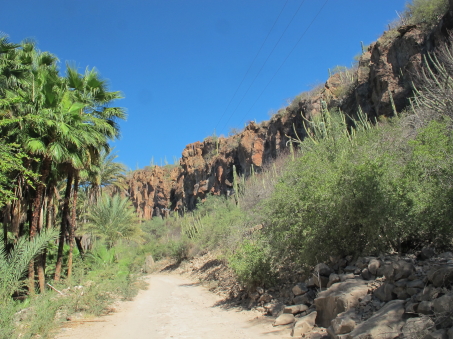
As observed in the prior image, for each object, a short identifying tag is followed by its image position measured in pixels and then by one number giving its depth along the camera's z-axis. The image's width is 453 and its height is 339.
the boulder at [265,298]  9.84
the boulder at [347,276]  6.97
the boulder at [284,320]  7.53
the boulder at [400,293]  5.33
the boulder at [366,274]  6.62
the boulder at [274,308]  8.84
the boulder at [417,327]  4.13
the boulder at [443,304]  4.07
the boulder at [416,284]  5.19
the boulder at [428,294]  4.63
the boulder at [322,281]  7.71
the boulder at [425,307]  4.43
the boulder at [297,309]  7.71
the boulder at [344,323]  5.29
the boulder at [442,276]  4.79
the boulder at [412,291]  5.14
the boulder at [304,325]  6.56
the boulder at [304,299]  7.90
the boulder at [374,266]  6.52
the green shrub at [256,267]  10.46
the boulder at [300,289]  8.16
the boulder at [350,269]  7.21
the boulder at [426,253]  6.40
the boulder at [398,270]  5.66
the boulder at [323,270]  7.85
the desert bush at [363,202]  6.47
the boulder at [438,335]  3.81
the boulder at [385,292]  5.56
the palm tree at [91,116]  12.41
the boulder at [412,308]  4.67
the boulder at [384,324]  4.54
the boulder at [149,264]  33.42
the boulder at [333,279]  7.20
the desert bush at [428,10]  20.20
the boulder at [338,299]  6.00
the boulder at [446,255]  5.95
